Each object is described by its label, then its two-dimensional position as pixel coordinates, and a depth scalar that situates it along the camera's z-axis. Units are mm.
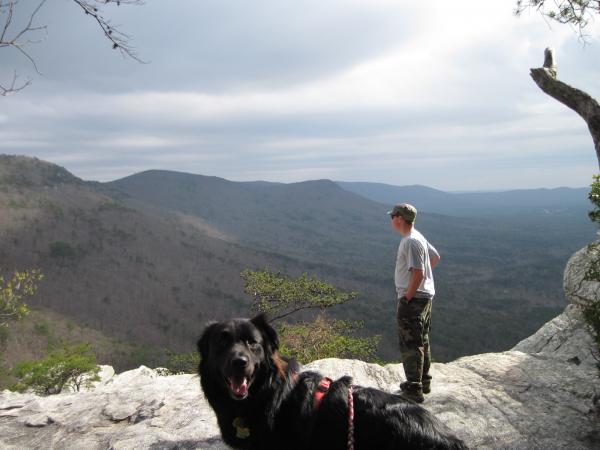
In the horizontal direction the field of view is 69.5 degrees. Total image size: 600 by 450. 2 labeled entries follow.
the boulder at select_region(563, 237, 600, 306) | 9414
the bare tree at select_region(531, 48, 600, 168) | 5848
